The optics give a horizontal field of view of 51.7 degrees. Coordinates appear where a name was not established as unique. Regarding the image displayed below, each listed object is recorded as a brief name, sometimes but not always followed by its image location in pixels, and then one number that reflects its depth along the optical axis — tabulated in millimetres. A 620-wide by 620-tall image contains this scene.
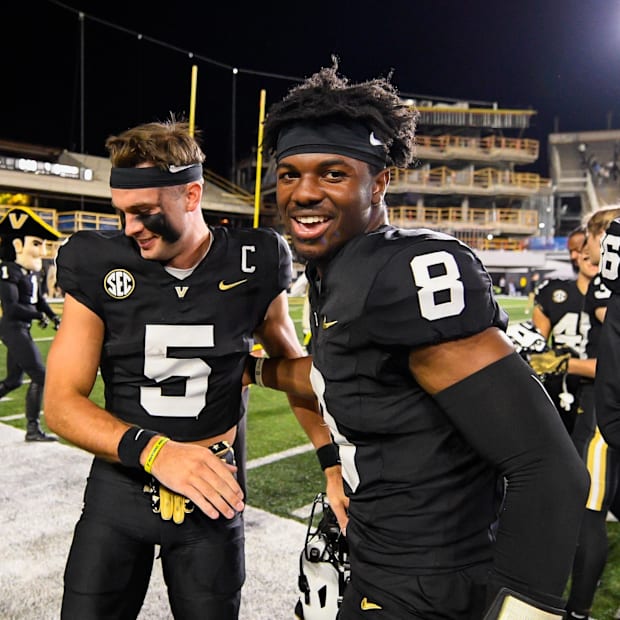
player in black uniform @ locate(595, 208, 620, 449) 1796
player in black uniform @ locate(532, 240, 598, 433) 3256
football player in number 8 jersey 1056
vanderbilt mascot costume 5863
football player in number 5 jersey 1749
